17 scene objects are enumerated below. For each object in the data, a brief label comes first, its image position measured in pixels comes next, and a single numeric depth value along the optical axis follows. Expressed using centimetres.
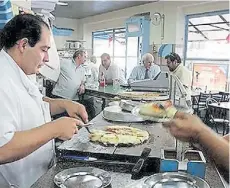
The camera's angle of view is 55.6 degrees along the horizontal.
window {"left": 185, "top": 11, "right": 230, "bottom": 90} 489
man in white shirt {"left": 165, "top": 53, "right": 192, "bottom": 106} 394
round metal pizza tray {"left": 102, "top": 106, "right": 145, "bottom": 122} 164
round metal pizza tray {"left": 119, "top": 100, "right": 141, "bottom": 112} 178
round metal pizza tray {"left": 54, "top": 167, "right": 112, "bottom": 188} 87
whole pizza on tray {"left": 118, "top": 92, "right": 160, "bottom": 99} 244
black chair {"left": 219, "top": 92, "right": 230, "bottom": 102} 449
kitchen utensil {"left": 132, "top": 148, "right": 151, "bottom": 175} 94
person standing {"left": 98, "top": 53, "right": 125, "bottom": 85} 431
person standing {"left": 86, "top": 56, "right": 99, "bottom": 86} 420
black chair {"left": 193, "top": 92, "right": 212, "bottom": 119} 444
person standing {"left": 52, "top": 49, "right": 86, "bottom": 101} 379
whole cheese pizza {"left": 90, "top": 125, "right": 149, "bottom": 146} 119
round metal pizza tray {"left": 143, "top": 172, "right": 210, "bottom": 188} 85
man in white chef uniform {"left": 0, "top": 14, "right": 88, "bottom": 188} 97
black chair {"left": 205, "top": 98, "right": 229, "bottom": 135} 394
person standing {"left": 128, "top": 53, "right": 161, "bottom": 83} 451
